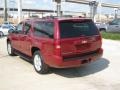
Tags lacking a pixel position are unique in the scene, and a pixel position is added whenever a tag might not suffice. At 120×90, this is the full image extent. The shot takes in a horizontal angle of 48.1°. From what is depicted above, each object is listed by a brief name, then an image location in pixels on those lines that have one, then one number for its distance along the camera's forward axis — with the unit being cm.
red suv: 372
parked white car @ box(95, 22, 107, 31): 1429
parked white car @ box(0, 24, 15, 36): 1299
